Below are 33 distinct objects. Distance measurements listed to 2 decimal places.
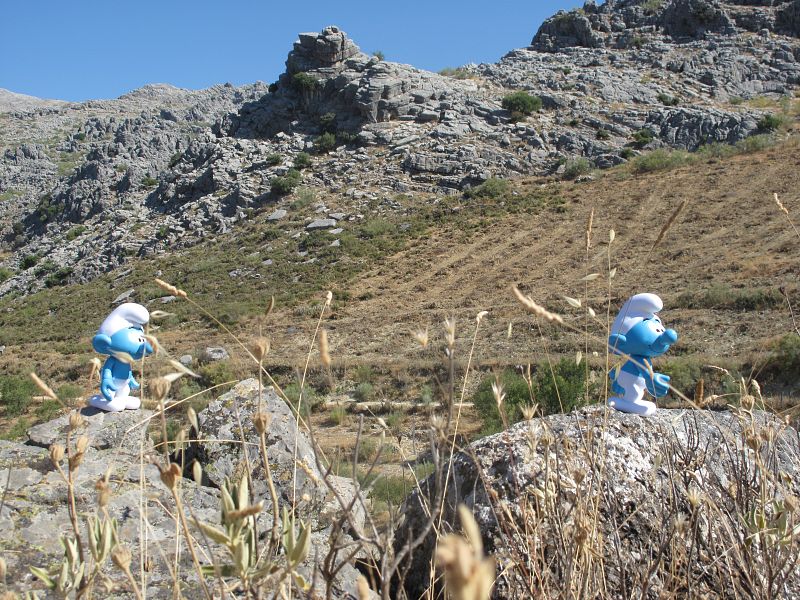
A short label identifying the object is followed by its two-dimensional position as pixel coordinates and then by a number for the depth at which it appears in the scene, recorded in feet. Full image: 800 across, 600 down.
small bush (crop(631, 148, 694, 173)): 88.22
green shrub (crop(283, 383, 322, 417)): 31.78
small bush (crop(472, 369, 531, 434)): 26.76
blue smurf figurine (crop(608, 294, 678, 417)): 13.23
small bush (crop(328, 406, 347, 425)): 31.78
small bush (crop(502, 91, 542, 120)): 110.83
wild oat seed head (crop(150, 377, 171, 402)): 2.61
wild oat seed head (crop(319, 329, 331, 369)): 2.51
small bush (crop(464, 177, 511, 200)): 90.89
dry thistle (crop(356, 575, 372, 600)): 2.08
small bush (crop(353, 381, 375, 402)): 35.96
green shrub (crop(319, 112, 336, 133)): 116.98
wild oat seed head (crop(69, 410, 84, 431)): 3.60
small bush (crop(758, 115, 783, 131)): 94.63
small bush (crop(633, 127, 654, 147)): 99.11
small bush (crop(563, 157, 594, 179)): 93.25
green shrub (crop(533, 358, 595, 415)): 25.81
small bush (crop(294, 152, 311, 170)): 107.86
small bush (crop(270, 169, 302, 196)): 100.12
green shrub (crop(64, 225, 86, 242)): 118.73
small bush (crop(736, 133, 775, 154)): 87.15
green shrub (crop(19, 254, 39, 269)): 114.83
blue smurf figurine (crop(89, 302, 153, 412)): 16.92
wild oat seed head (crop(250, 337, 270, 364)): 2.54
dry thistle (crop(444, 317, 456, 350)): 2.64
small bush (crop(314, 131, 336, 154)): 112.04
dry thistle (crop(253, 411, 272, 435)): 2.71
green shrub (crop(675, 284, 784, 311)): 40.57
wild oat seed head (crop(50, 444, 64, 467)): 3.16
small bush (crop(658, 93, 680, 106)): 114.01
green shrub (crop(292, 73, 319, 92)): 122.42
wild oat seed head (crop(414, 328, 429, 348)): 3.03
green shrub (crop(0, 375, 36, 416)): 39.75
